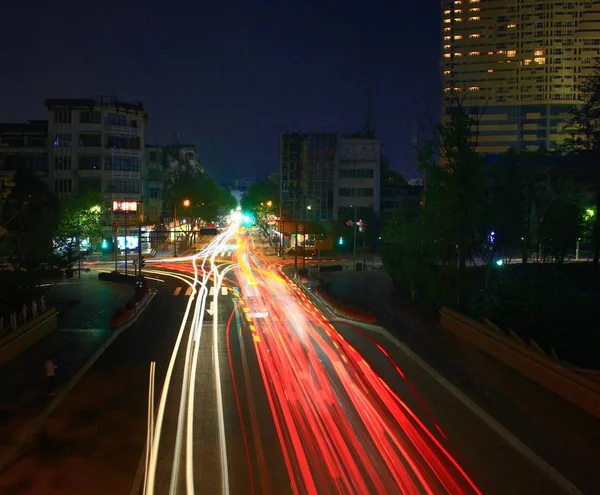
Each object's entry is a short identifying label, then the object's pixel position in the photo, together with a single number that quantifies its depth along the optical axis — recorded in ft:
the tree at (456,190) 91.45
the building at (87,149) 218.38
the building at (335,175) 275.18
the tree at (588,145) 145.48
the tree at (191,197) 300.40
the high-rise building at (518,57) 461.78
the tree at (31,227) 103.81
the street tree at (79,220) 180.02
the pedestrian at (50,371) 49.21
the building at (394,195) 281.95
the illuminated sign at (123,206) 213.87
